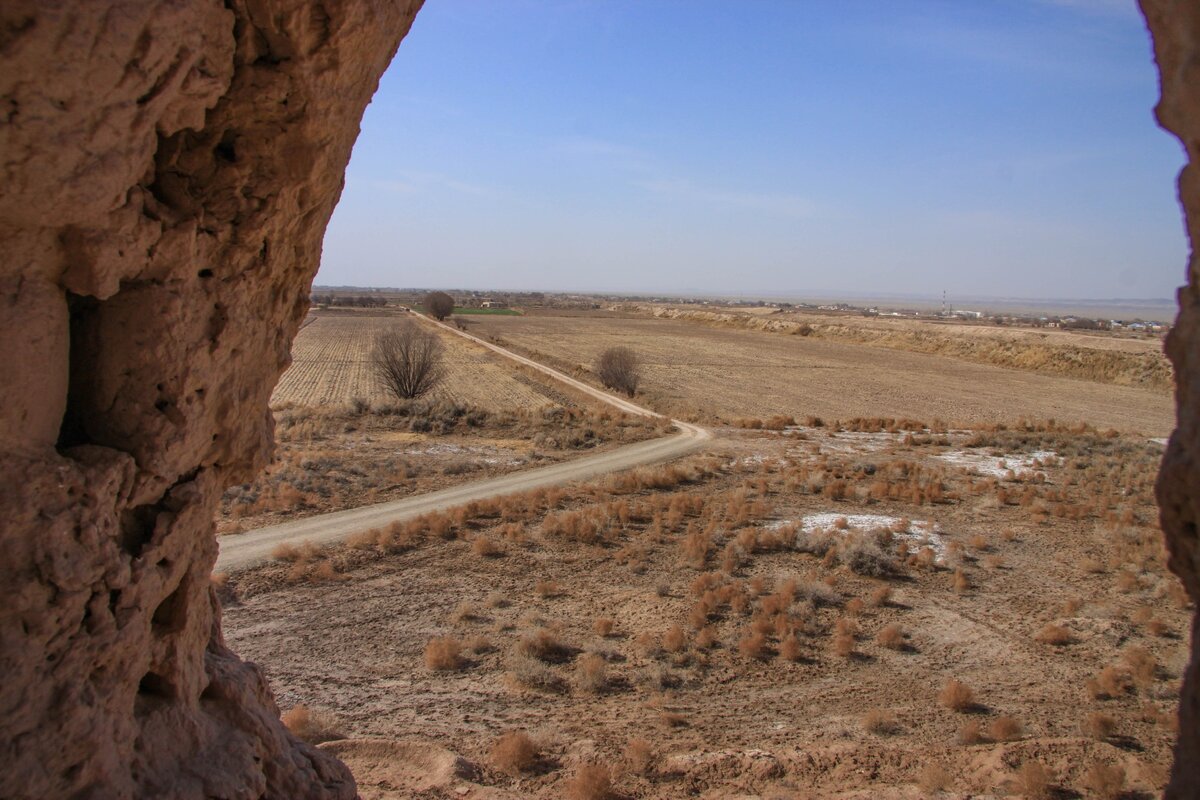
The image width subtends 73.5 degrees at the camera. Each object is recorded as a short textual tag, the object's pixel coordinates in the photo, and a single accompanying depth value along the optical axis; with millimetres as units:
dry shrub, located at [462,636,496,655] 13270
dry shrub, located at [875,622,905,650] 13727
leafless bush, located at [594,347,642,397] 50781
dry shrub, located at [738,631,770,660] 13234
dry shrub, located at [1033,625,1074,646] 13891
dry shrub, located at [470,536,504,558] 18375
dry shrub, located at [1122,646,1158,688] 12062
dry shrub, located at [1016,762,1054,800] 8312
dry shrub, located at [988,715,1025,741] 10273
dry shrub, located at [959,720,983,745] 10000
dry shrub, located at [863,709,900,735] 10445
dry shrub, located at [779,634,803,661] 13133
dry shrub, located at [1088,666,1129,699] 11820
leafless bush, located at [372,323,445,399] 42281
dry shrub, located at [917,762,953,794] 8469
